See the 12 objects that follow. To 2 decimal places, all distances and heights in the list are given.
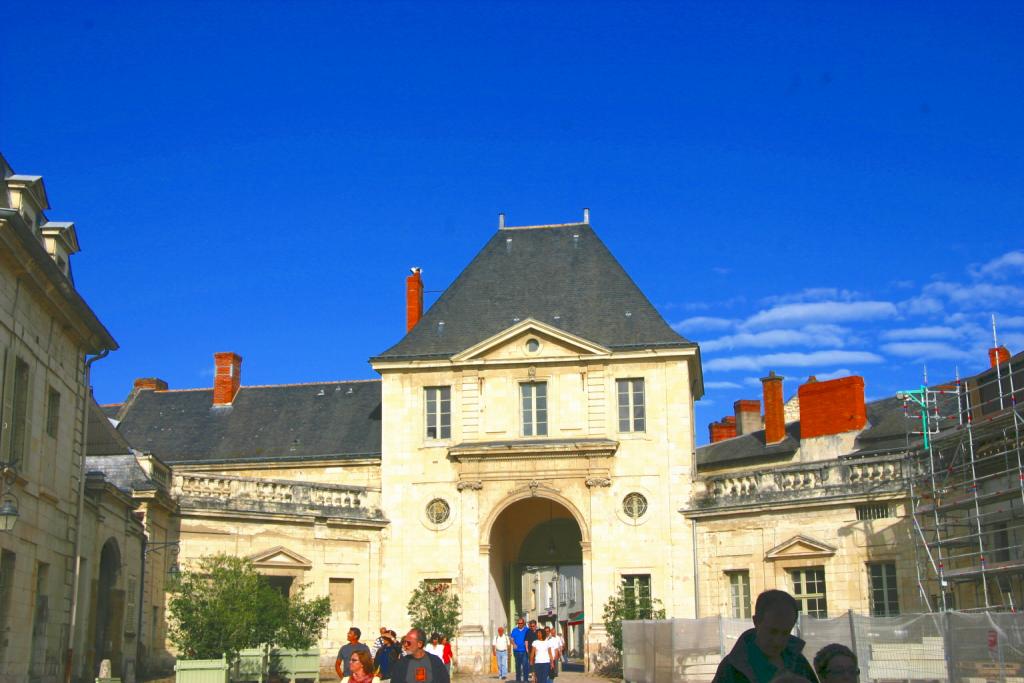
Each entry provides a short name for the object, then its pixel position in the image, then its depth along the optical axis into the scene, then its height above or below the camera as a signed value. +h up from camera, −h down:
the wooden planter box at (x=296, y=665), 21.59 -0.48
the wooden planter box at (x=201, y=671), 19.02 -0.49
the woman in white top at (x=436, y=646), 18.75 -0.19
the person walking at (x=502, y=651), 25.39 -0.36
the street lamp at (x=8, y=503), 13.88 +1.51
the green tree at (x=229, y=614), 20.28 +0.37
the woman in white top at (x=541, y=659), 20.88 -0.43
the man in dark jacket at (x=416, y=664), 9.20 -0.21
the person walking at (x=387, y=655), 14.40 -0.22
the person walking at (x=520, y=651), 23.78 -0.33
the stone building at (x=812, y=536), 25.38 +1.87
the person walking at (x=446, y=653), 20.04 -0.29
